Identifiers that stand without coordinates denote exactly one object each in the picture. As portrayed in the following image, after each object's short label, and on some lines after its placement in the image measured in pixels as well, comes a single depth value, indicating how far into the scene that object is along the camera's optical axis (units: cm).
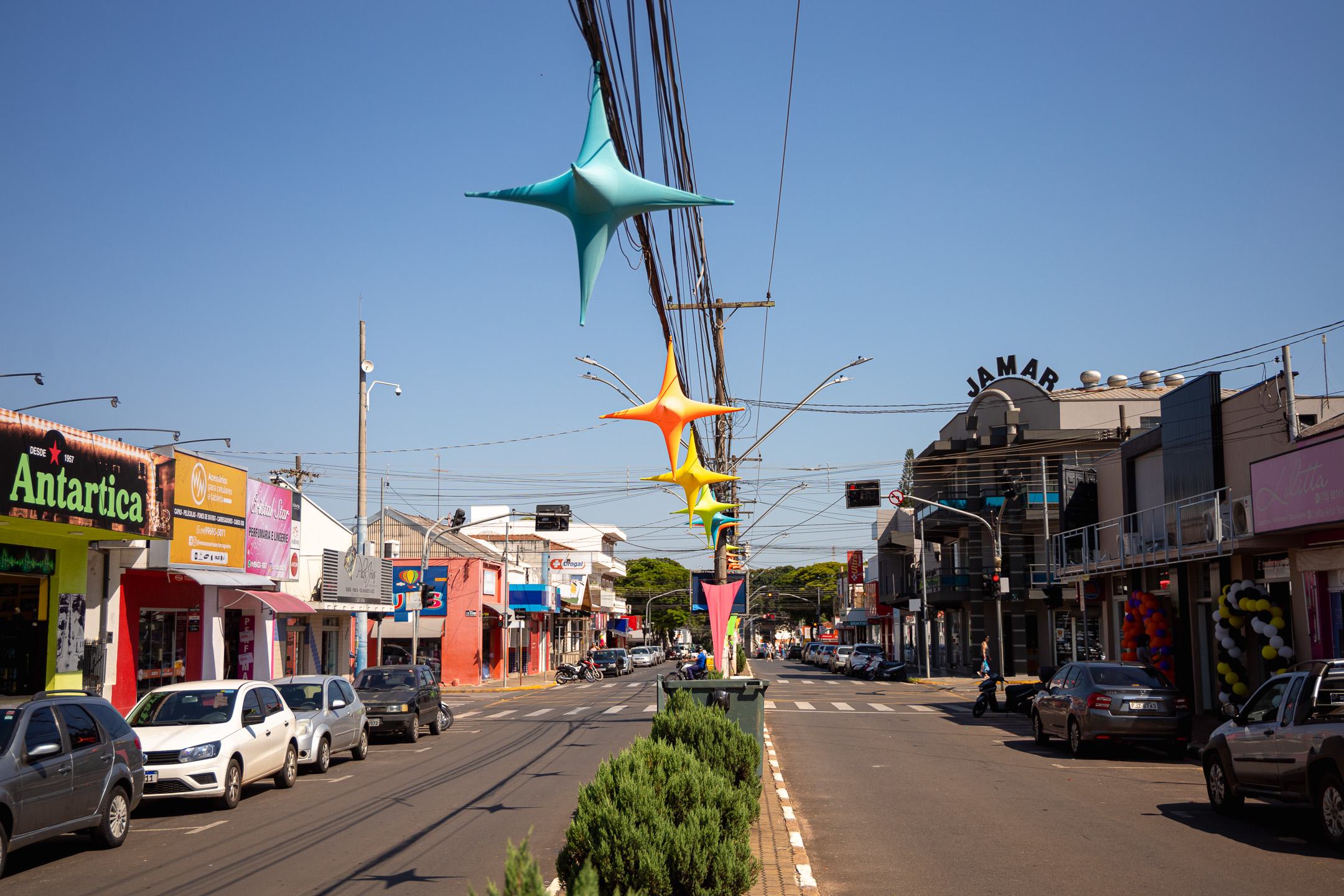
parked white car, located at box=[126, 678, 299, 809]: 1358
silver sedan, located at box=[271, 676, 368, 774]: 1791
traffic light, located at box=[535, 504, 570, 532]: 3850
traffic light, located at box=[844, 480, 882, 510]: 3406
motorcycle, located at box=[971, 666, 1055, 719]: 2825
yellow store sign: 2403
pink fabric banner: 2130
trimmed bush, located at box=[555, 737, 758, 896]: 600
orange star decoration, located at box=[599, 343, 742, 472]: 1250
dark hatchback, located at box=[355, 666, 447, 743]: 2367
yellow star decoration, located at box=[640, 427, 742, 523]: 1554
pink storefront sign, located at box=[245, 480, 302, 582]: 2797
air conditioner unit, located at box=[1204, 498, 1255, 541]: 2203
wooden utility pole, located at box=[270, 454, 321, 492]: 5181
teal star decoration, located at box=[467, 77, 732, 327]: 639
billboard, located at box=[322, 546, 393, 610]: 3316
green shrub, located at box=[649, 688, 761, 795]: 1060
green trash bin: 1495
